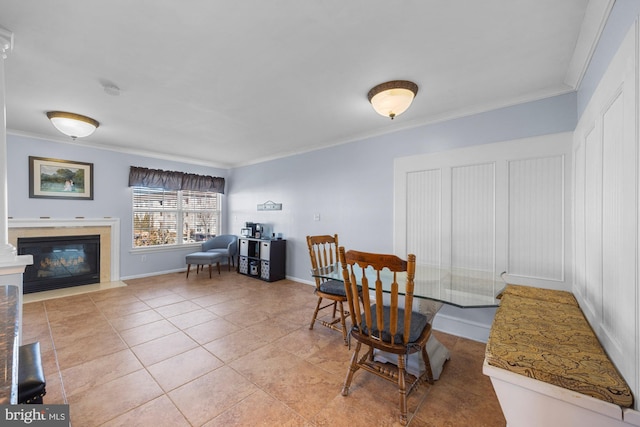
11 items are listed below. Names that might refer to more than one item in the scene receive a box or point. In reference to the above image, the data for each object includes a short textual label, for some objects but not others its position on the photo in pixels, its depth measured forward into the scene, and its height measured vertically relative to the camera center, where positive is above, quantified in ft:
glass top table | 5.53 -1.81
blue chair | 17.72 -2.19
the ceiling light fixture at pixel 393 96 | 7.27 +3.36
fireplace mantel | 12.18 -0.71
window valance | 15.52 +2.19
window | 16.22 -0.17
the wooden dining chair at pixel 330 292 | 8.32 -2.56
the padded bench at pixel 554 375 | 3.26 -2.18
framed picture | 12.66 +1.75
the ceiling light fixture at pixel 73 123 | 9.59 +3.41
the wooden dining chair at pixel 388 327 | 4.98 -2.47
